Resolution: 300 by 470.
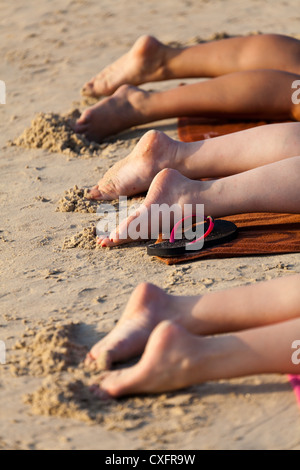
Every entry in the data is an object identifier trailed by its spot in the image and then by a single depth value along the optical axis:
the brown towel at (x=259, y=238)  4.45
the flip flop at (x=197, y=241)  4.46
